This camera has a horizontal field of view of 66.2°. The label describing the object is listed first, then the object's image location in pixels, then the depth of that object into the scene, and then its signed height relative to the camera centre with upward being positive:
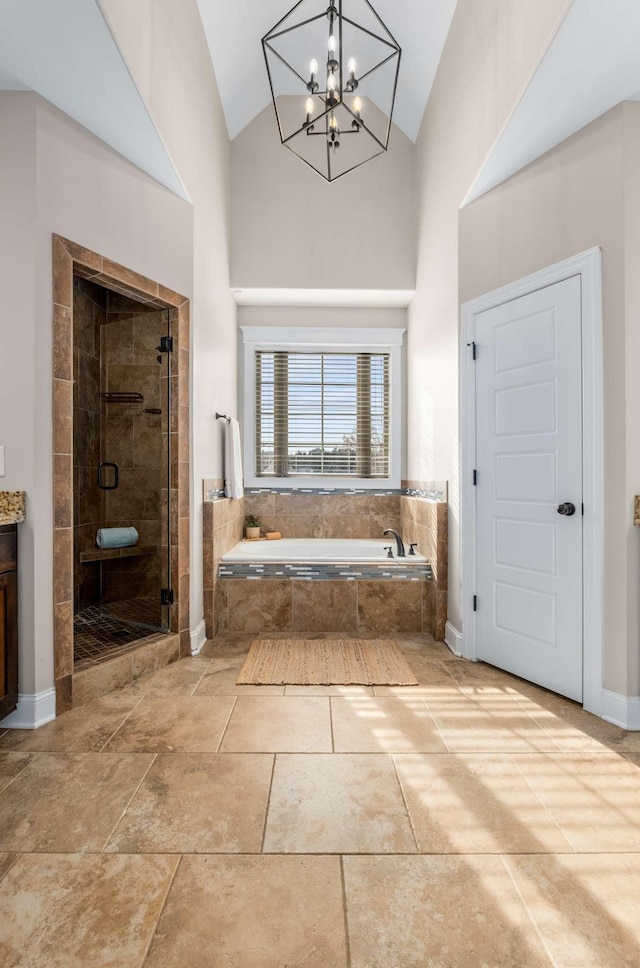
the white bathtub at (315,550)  3.45 -0.54
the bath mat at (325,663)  2.67 -1.07
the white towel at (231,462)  3.61 +0.15
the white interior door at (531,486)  2.41 -0.03
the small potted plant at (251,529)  4.33 -0.41
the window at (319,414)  4.57 +0.64
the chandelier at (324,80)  3.42 +3.17
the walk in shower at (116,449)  3.62 +0.26
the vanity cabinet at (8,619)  2.05 -0.58
